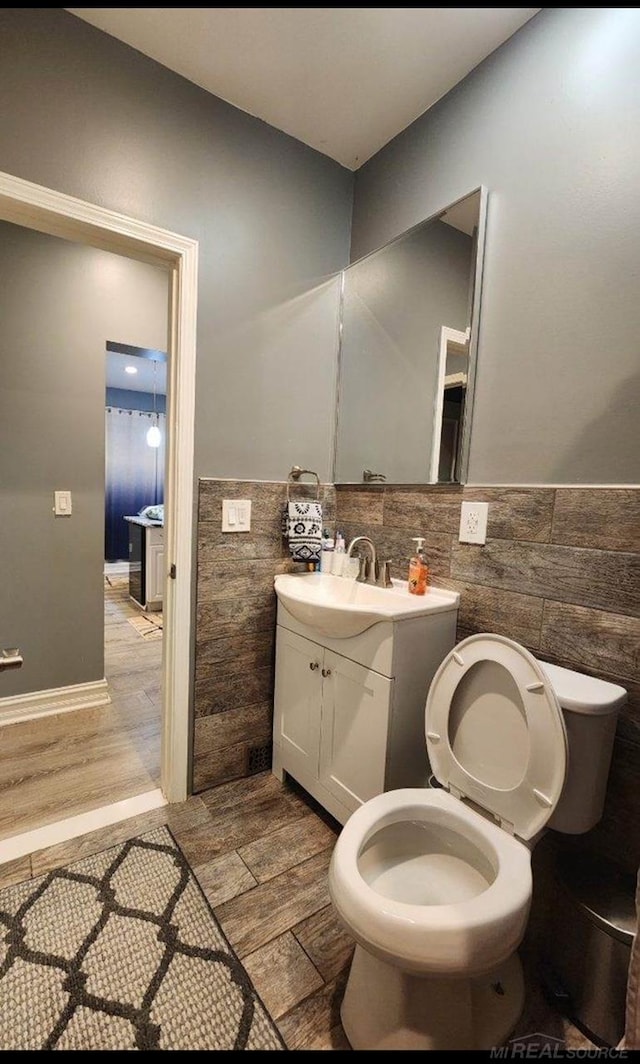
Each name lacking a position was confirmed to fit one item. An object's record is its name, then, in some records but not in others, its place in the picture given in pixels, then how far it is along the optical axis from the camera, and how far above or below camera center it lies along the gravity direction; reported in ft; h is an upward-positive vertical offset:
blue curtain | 18.90 +0.32
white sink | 4.25 -1.24
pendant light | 15.87 +1.64
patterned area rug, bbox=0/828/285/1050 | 3.14 -4.04
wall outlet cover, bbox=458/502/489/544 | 4.66 -0.27
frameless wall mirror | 4.88 +1.84
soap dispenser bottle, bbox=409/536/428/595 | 5.06 -0.92
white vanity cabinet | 4.28 -2.33
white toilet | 2.61 -2.56
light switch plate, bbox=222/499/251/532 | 5.64 -0.40
